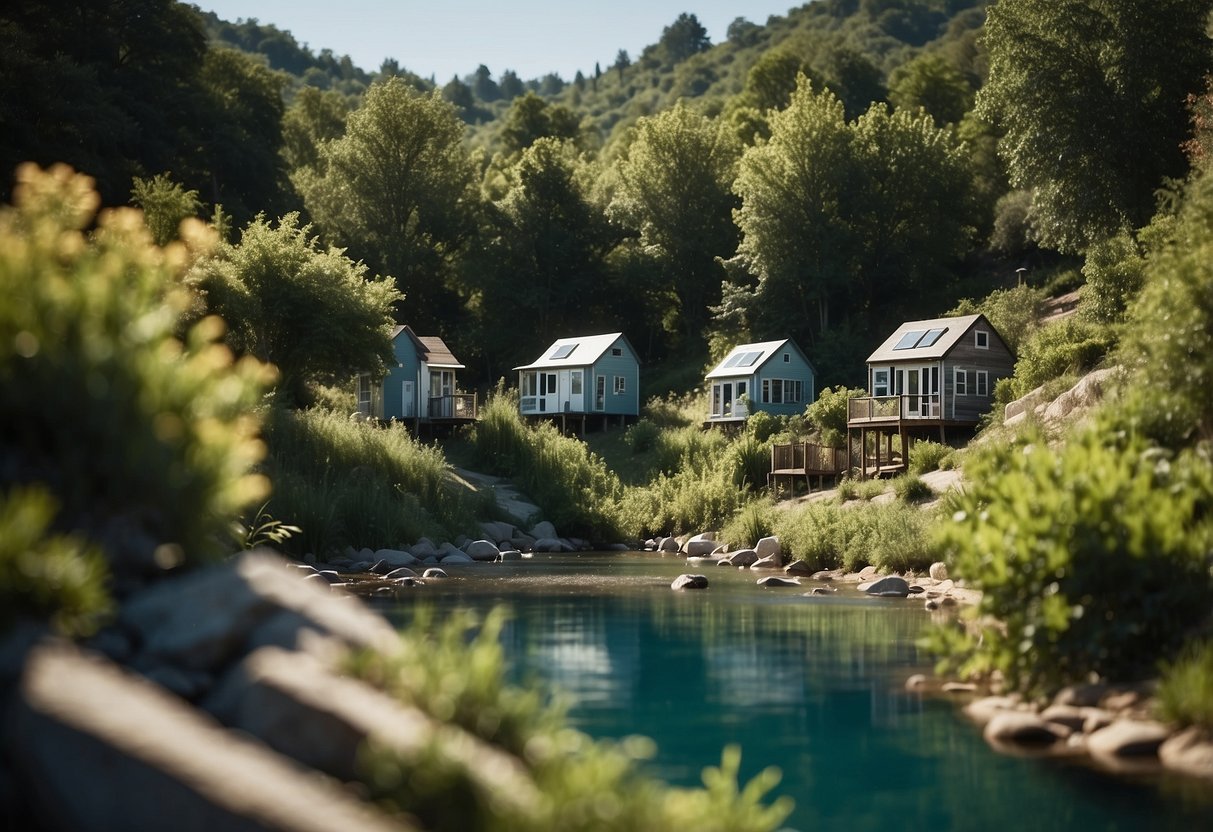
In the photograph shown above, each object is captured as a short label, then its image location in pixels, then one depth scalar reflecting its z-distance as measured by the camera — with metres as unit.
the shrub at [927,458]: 43.28
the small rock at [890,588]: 30.23
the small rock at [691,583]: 31.66
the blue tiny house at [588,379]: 69.38
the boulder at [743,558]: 39.94
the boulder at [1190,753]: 12.31
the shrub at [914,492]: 39.03
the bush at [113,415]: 9.84
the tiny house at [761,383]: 62.69
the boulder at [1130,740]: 13.05
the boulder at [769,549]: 39.67
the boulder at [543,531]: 47.19
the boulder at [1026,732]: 13.97
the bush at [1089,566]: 14.20
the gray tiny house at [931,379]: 48.66
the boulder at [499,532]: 44.53
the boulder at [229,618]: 9.43
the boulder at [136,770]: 6.80
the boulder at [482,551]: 40.62
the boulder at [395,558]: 35.44
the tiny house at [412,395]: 65.81
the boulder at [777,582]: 33.25
